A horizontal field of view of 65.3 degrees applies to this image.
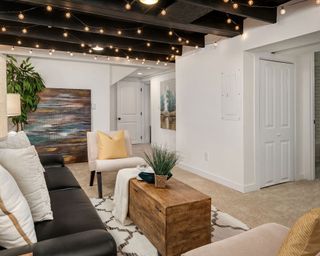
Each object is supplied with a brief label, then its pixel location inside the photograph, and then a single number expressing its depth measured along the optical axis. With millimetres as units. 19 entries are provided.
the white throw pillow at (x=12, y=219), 1129
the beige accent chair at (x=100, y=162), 3406
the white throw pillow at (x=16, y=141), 2115
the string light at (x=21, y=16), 2962
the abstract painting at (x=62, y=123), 5164
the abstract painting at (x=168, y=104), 6582
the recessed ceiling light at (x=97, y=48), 4203
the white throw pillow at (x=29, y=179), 1530
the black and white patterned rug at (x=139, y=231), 2096
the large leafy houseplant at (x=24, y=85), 4453
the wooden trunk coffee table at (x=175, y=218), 1859
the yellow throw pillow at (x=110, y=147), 3660
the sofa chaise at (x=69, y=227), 1085
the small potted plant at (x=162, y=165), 2262
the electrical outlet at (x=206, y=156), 4340
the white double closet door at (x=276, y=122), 3719
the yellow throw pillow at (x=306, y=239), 856
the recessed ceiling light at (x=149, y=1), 2427
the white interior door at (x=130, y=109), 8078
